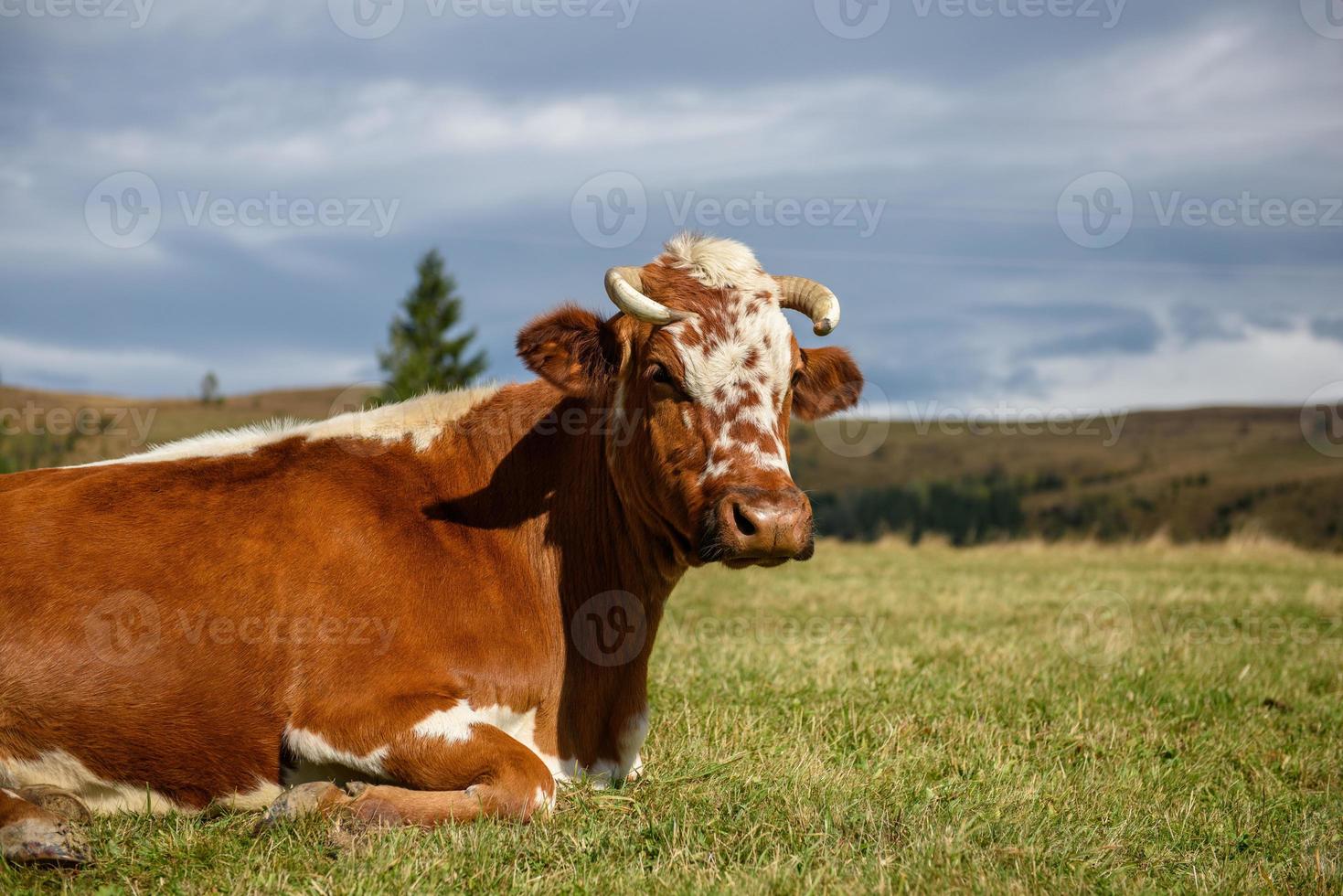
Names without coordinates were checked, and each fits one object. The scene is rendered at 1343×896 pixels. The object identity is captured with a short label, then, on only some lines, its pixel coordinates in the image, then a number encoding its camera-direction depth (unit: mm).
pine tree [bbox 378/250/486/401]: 57000
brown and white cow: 4484
